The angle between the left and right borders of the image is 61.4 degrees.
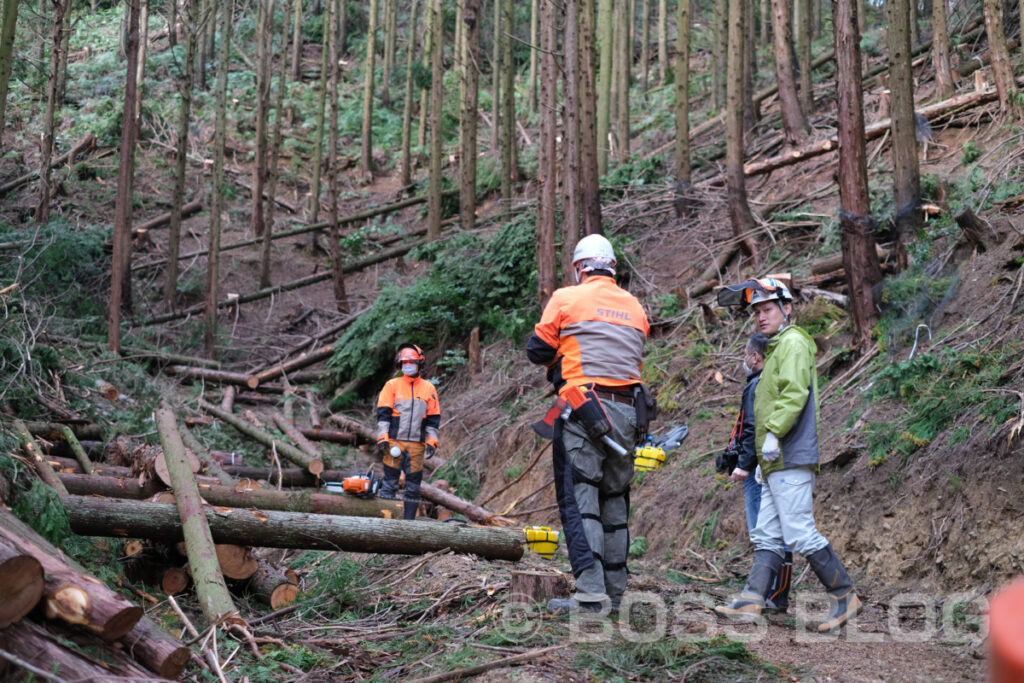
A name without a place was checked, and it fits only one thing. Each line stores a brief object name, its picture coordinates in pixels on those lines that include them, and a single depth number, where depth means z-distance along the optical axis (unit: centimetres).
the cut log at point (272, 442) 1240
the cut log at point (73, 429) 935
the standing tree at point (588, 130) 1399
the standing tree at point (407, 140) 2716
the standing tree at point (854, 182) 900
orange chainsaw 898
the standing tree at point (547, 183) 1323
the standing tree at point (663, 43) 2894
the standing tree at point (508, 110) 1927
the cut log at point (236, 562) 749
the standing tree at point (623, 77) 2053
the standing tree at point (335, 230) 2064
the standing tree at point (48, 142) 1792
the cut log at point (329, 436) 1495
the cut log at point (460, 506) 1019
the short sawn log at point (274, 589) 753
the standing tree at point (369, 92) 2739
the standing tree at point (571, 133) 1260
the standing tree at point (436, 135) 1989
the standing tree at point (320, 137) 2197
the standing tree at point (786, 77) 1371
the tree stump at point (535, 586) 579
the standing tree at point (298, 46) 3134
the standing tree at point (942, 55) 1320
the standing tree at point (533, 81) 2848
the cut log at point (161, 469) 815
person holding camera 623
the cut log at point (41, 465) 702
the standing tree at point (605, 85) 1917
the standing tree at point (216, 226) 1908
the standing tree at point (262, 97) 2255
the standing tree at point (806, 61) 1706
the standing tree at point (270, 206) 2177
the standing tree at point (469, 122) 1892
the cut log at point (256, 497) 793
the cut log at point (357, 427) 1504
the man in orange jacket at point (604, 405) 552
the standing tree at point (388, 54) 3123
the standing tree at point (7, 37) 1127
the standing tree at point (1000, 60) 1102
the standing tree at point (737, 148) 1334
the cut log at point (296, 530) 664
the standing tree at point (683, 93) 1502
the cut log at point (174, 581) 761
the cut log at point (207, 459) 977
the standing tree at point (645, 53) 2775
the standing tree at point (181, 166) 1916
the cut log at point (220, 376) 1714
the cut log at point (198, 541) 604
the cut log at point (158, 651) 424
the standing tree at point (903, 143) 1017
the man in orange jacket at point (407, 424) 1023
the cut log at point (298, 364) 1794
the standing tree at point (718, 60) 2131
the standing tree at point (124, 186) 1562
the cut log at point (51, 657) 371
